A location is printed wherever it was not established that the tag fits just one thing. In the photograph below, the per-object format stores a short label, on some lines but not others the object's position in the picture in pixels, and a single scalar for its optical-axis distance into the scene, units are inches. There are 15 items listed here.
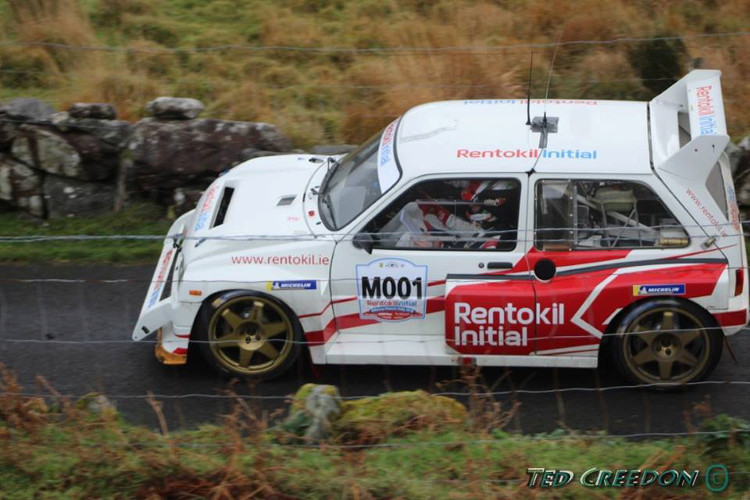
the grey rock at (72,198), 768.9
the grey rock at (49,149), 765.3
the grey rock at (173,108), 775.1
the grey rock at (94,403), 471.5
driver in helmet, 522.9
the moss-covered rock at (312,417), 446.0
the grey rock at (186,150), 754.8
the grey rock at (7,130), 767.7
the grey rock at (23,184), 769.6
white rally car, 512.7
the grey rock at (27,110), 770.8
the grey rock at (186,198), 757.3
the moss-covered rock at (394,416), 449.7
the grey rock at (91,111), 773.9
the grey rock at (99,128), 768.9
